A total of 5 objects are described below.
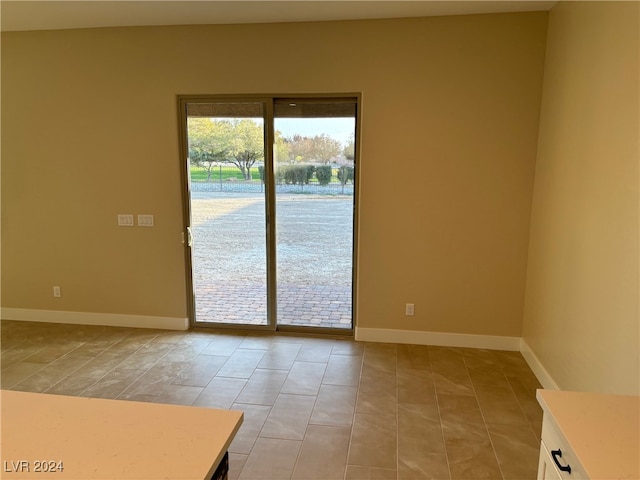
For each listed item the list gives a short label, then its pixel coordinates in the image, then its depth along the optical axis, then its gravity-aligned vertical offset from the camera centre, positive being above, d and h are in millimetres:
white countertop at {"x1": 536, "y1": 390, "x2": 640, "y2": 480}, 1045 -707
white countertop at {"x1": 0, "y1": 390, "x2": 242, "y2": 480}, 972 -683
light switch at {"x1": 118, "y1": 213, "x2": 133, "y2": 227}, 4145 -445
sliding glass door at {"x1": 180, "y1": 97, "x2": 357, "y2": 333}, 3895 -331
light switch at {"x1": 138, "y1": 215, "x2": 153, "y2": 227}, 4113 -446
